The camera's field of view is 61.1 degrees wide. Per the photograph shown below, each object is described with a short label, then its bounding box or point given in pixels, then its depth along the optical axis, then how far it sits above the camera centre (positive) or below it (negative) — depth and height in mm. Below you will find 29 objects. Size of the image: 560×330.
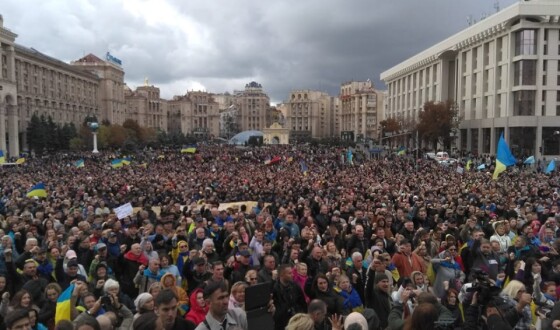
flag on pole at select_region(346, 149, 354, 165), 35784 -951
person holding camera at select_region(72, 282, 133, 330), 4655 -1677
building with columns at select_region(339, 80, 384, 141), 130000 +9716
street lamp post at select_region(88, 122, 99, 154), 57366 +1952
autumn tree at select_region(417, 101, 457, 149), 52812 +2854
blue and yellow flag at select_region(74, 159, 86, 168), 29922 -1225
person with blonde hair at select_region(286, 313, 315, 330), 3668 -1386
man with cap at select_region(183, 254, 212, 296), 6418 -1737
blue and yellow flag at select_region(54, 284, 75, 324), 5035 -1737
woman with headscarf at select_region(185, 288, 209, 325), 5102 -1776
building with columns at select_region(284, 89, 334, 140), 157375 +10735
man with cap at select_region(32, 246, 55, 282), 6621 -1707
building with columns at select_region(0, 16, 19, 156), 59875 +7067
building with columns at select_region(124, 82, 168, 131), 135125 +11428
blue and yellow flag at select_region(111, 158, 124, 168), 29117 -1128
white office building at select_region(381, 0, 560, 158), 43469 +6662
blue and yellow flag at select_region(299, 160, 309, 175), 26500 -1363
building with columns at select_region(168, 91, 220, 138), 163000 +11271
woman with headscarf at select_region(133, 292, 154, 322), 4543 -1531
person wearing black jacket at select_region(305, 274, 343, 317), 5297 -1723
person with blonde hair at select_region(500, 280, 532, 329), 4605 -1626
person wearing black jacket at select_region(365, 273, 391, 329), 5609 -1819
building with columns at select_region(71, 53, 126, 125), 104000 +13917
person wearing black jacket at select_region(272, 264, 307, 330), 5483 -1796
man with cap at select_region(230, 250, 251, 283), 6367 -1685
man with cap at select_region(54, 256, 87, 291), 6191 -1737
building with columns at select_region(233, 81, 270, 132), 174875 +12979
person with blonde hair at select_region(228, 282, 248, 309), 4732 -1526
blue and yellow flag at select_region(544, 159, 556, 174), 21897 -926
